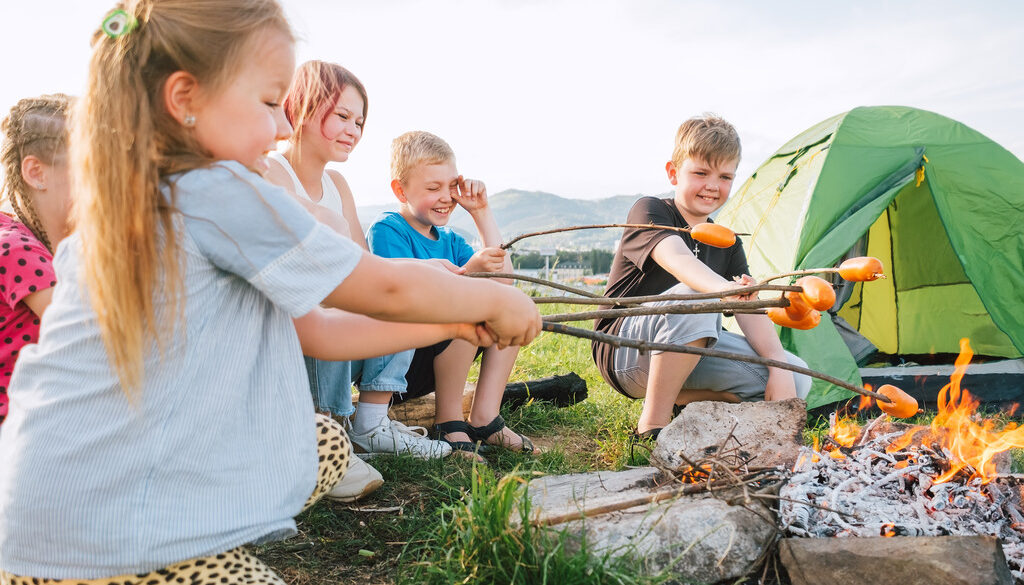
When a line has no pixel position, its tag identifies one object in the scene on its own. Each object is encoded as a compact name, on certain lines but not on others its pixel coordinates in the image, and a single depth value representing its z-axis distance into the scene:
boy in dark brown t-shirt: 3.19
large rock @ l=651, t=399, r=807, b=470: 2.59
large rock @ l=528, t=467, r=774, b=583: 1.86
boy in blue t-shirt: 3.27
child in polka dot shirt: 2.13
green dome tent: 4.41
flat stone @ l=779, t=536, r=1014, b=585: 1.73
